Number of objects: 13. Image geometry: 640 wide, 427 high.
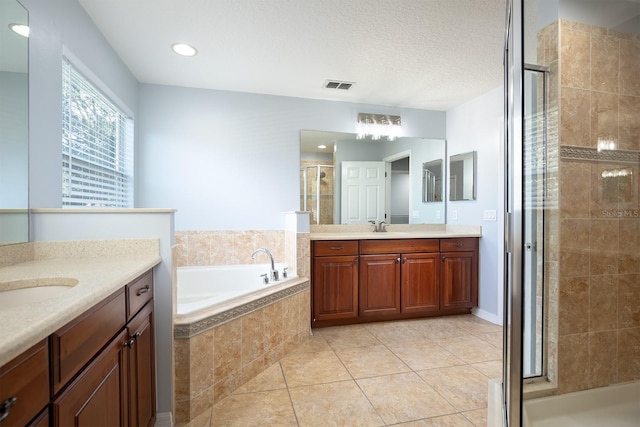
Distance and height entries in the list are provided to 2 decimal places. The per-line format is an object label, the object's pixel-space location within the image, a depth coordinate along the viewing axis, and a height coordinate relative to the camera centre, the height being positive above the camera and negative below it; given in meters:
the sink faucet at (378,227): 3.60 -0.16
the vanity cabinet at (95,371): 0.64 -0.43
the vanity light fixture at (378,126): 3.55 +1.00
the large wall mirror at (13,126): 1.29 +0.38
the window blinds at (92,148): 1.90 +0.48
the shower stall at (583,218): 1.40 -0.02
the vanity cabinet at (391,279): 2.98 -0.65
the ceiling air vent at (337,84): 2.98 +1.25
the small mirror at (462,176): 3.42 +0.42
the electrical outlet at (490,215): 3.15 -0.01
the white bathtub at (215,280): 2.88 -0.62
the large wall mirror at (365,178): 3.42 +0.40
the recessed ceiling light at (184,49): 2.34 +1.25
